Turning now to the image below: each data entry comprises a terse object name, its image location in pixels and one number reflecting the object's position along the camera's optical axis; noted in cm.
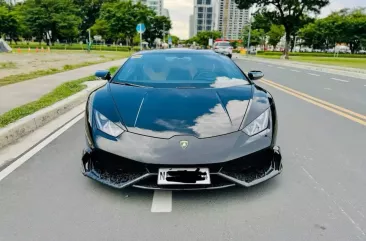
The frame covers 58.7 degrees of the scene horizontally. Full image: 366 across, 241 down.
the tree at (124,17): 4947
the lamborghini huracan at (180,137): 264
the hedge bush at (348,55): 5684
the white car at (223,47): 3488
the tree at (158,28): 8546
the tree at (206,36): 11549
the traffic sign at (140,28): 1979
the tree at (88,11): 8150
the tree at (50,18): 5562
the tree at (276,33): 7131
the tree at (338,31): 6706
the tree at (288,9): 3628
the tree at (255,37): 8344
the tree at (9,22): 5584
